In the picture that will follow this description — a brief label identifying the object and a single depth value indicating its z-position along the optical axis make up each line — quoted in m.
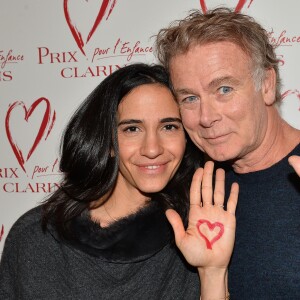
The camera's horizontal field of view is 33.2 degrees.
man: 1.55
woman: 1.67
